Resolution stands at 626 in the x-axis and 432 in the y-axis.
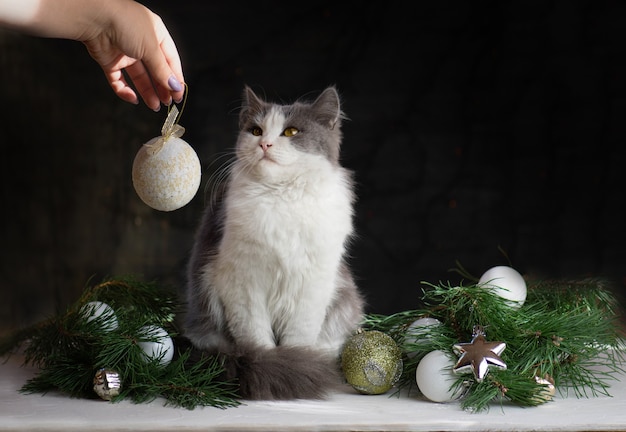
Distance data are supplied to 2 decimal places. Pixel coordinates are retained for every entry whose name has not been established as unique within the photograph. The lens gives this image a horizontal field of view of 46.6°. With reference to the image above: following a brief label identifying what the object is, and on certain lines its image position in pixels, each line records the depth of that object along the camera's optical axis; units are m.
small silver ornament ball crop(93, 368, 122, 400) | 1.22
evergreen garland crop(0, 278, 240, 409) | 1.22
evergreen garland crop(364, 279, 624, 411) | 1.20
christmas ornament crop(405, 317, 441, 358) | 1.30
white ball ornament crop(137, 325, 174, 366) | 1.28
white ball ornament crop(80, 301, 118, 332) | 1.33
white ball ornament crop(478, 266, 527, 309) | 1.39
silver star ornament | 1.19
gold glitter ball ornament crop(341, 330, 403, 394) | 1.29
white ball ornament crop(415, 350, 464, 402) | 1.21
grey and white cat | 1.33
